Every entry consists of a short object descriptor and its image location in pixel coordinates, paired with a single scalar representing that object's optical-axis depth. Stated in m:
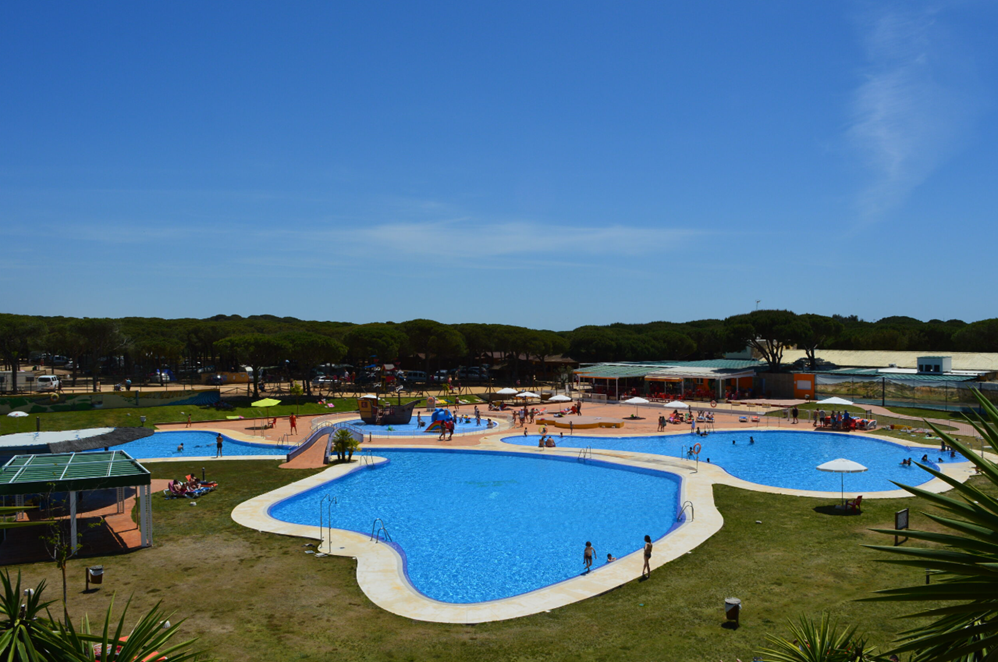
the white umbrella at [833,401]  38.24
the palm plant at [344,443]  27.66
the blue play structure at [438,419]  37.48
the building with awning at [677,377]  53.88
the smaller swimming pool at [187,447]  32.31
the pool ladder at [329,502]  20.72
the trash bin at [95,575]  13.21
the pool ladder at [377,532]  17.35
